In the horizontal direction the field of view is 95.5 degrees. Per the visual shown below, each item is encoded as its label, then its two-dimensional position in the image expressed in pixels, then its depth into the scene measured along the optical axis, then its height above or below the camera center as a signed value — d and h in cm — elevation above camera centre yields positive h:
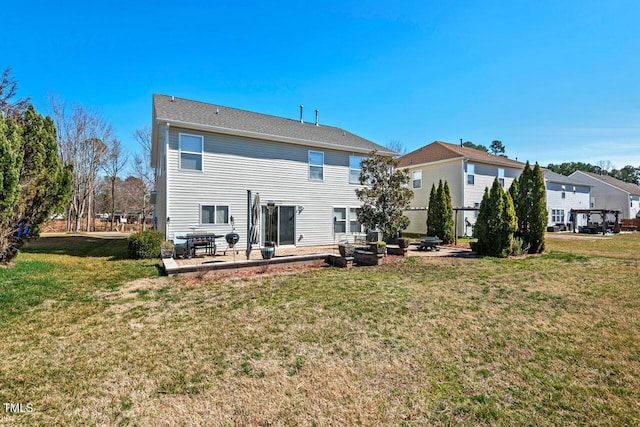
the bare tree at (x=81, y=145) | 2744 +744
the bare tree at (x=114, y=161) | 3095 +660
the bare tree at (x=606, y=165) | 6446 +1293
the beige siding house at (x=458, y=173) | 2045 +364
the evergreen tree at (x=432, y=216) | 1661 +33
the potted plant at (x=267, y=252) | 896 -95
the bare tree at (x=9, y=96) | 1484 +646
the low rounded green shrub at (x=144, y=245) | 997 -83
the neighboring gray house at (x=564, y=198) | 2745 +245
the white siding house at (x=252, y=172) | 1105 +214
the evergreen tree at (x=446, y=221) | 1611 +4
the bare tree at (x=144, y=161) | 3111 +666
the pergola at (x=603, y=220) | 2428 +19
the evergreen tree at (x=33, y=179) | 793 +126
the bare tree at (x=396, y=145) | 4016 +1058
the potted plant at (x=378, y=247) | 939 -84
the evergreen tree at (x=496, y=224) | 1129 -9
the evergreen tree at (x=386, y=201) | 1080 +76
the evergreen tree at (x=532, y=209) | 1206 +54
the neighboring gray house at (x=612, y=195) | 3594 +349
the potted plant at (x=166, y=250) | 961 -97
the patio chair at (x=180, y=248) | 984 -92
